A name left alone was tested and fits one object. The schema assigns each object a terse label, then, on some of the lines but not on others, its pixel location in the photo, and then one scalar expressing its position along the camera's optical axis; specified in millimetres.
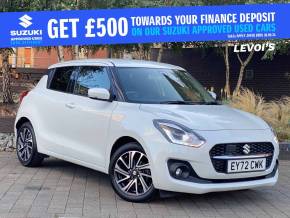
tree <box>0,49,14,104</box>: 13000
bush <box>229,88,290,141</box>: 11103
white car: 6199
